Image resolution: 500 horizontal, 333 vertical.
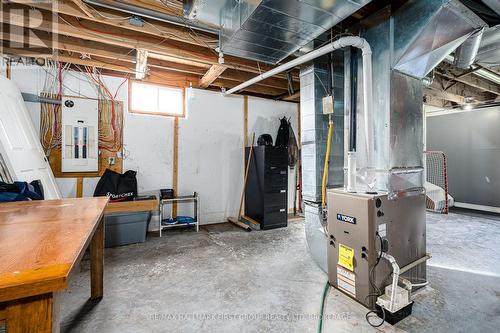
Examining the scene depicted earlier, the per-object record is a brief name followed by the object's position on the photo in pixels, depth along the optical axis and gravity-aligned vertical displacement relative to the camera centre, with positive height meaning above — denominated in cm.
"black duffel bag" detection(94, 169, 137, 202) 338 -24
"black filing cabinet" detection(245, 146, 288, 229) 407 -30
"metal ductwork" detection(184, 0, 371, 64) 164 +116
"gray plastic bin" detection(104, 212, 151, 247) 320 -82
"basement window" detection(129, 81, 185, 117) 395 +124
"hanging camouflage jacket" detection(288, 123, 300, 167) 507 +42
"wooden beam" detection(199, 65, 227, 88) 340 +150
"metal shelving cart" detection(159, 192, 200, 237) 379 -63
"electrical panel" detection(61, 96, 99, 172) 340 +52
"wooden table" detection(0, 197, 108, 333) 59 -27
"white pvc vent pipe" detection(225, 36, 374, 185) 200 +77
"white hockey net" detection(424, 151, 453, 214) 520 -36
